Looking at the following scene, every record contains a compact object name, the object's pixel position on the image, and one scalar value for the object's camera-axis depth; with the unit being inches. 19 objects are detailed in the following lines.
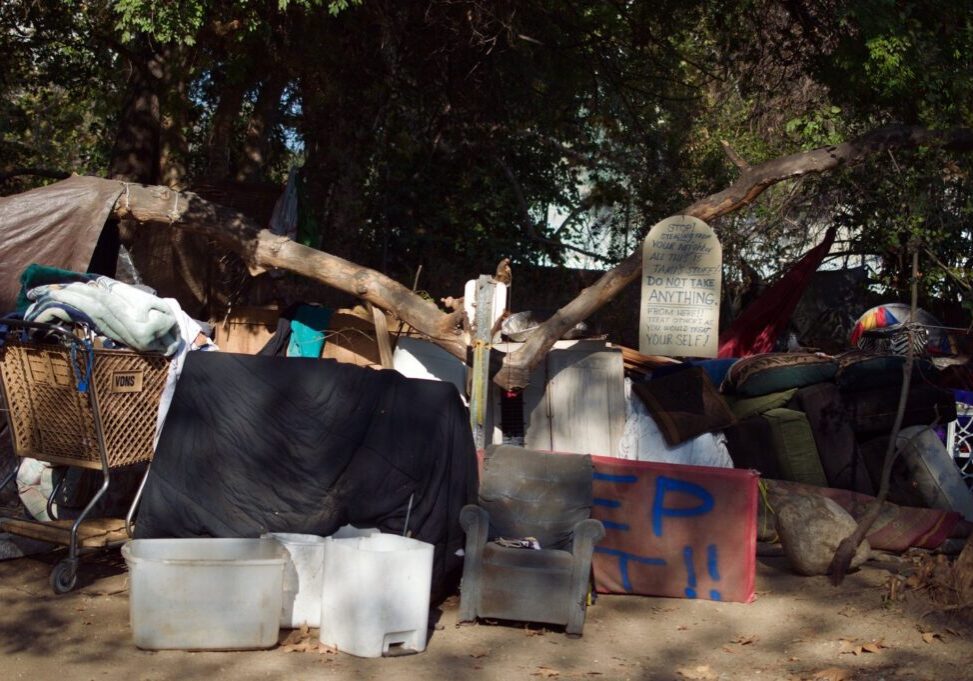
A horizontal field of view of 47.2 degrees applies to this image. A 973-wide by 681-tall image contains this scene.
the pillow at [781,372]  360.5
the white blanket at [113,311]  246.7
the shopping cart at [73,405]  244.2
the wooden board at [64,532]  247.1
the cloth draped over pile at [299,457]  240.1
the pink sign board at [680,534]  267.7
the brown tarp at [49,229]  328.2
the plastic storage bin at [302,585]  227.6
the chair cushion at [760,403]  358.3
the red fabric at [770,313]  458.0
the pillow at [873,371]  352.5
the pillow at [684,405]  330.0
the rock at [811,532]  277.0
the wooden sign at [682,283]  294.4
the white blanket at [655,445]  331.3
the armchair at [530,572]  235.8
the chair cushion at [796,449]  349.1
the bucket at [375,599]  213.6
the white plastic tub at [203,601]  209.2
